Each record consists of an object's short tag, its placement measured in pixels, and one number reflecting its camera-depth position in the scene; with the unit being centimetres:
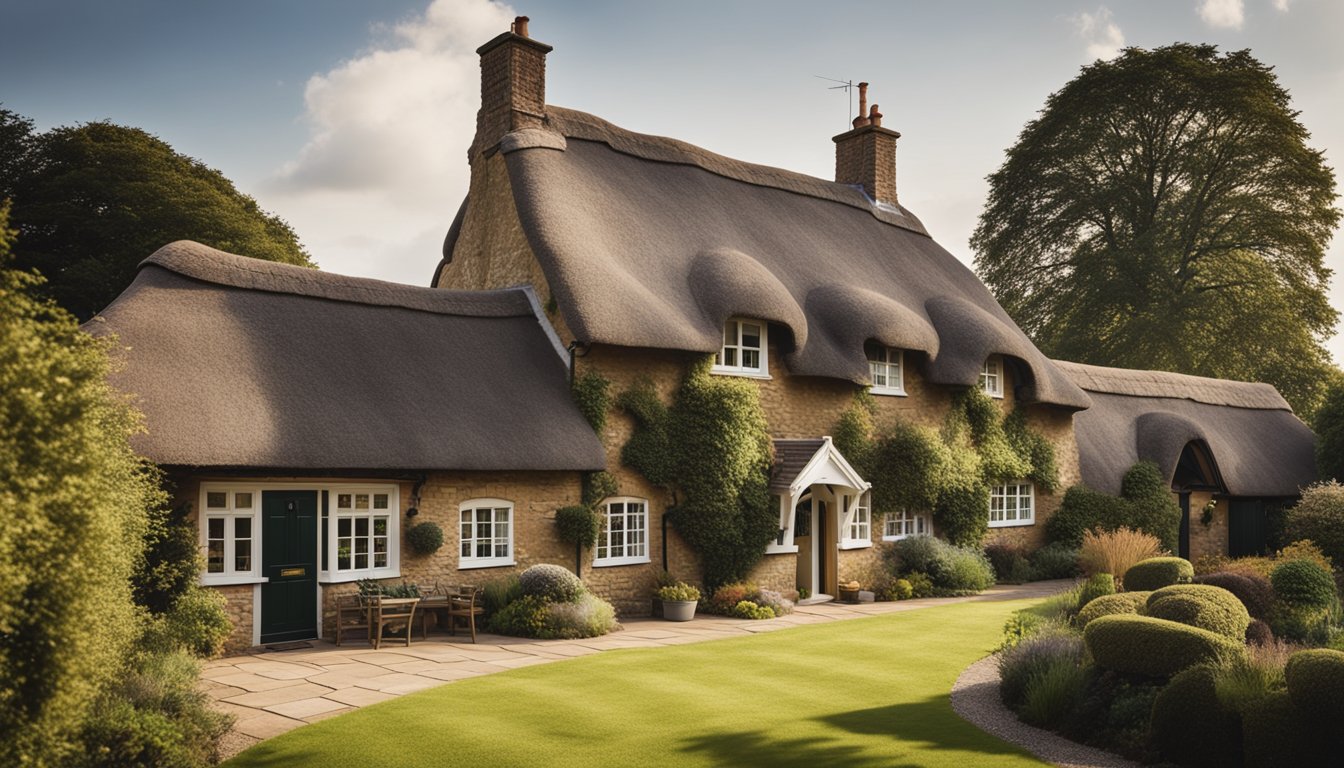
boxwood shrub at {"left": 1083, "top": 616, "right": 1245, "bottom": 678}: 959
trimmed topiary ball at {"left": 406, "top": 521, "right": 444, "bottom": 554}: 1559
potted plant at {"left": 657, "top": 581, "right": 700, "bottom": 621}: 1742
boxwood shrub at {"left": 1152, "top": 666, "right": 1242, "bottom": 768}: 847
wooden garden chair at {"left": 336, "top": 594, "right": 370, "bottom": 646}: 1454
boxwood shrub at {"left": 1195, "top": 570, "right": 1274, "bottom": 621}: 1428
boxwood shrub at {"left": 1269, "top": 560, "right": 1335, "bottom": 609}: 1460
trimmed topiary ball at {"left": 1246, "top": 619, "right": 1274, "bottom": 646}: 1191
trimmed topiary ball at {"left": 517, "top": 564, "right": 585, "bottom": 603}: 1552
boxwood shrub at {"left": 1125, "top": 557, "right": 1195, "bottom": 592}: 1443
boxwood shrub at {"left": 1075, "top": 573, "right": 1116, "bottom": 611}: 1545
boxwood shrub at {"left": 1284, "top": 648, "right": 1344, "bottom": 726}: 795
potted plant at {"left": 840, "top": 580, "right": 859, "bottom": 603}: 2023
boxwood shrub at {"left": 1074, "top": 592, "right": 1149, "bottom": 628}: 1205
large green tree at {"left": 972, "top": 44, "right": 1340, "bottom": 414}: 3616
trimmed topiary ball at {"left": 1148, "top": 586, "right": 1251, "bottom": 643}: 1090
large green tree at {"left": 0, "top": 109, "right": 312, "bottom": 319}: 3334
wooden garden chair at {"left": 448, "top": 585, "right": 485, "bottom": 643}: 1486
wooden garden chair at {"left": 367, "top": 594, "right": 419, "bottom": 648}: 1408
